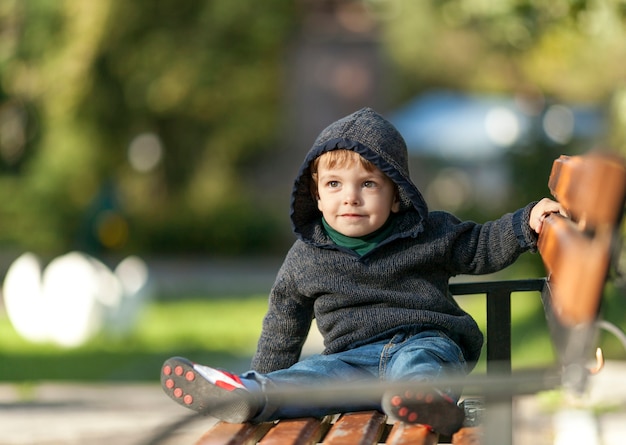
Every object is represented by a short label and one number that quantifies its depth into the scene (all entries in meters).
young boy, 5.32
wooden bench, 3.75
